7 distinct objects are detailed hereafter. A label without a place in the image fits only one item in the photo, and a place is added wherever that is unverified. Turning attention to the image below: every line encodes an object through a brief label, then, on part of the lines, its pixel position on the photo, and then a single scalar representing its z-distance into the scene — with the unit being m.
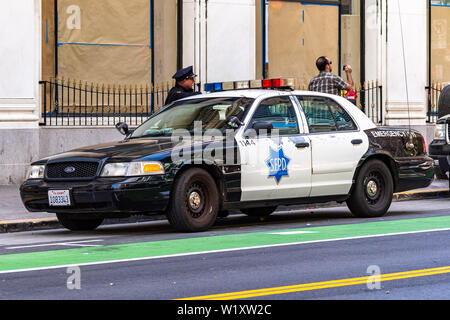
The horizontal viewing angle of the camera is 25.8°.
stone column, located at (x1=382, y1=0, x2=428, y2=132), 21.89
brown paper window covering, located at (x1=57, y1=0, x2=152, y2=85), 18.78
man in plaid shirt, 15.00
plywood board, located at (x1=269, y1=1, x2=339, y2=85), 21.27
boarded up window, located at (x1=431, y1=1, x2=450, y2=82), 23.28
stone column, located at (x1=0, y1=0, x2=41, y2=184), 17.25
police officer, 13.75
